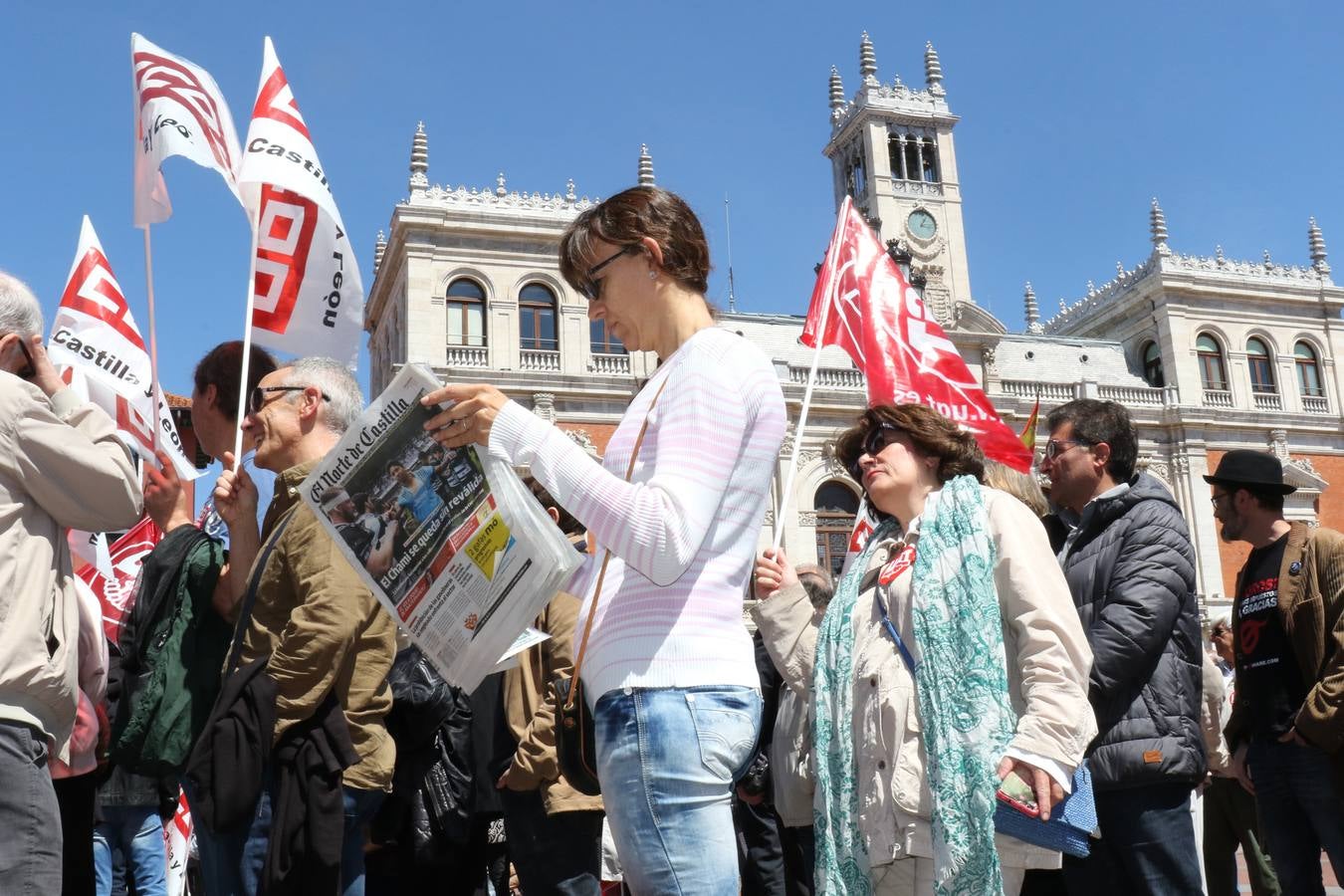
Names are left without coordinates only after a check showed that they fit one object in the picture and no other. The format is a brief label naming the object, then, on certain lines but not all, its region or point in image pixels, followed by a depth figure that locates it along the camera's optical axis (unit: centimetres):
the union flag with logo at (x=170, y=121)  483
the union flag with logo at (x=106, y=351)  686
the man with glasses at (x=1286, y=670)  409
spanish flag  873
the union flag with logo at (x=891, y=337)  648
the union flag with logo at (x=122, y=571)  700
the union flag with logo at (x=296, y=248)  466
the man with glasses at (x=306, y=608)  306
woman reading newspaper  204
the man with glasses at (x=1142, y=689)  346
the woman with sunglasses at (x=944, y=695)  260
